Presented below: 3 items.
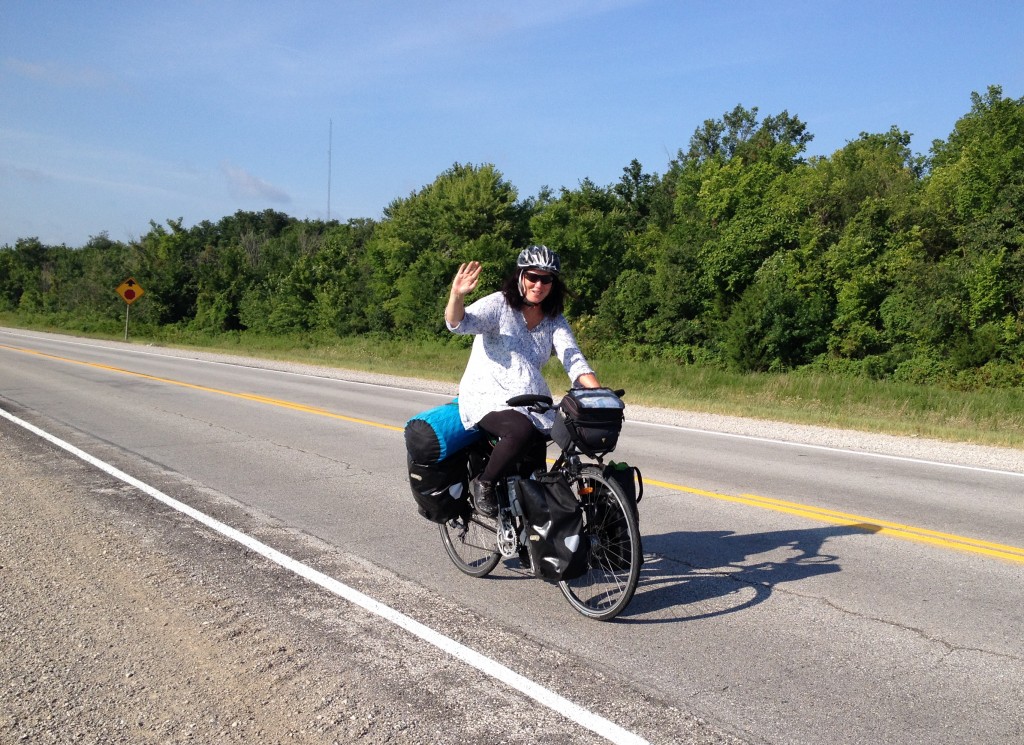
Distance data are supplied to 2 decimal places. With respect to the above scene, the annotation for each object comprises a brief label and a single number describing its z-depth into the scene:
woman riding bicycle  5.02
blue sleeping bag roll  5.37
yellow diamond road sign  45.72
